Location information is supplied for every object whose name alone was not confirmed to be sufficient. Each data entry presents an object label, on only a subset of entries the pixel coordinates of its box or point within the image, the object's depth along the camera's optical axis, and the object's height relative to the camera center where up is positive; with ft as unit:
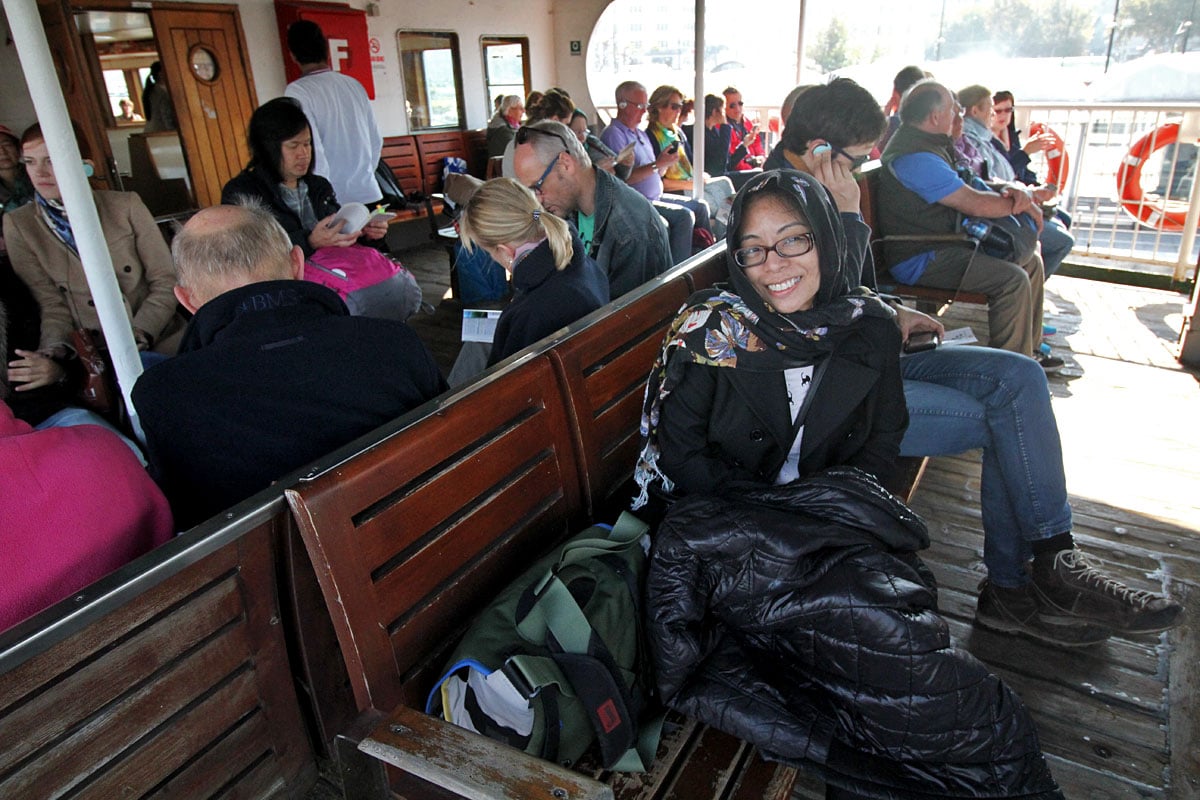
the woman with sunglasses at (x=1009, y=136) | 17.19 -1.50
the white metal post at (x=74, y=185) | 5.20 -0.39
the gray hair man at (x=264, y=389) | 4.83 -1.67
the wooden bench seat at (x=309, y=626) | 3.26 -2.46
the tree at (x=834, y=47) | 92.73 +3.99
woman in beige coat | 8.92 -1.54
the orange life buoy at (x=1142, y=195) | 19.01 -3.35
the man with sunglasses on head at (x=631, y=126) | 18.43 -0.74
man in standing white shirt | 14.93 -0.11
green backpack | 4.20 -3.04
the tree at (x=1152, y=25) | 59.16 +2.75
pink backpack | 10.20 -2.17
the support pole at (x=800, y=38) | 21.63 +1.20
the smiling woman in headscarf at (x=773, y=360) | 5.78 -1.95
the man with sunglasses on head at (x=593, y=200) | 9.98 -1.29
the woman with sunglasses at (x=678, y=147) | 18.58 -1.32
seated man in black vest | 11.59 -2.01
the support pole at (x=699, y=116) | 12.24 -0.42
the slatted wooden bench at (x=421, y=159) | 26.89 -1.82
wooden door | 20.65 +0.89
